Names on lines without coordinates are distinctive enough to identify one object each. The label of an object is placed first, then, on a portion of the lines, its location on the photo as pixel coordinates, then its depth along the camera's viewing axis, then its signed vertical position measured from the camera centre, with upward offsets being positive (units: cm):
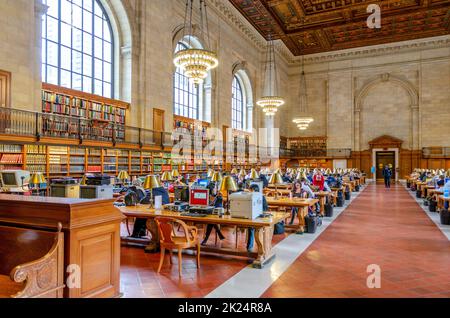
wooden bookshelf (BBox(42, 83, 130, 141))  980 +172
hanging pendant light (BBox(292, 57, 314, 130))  2783 +562
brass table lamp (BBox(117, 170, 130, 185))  865 -25
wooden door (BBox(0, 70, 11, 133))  885 +194
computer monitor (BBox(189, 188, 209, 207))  530 -49
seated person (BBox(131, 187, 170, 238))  622 -105
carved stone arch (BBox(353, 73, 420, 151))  2442 +486
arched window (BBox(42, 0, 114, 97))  1079 +405
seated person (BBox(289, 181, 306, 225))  788 -60
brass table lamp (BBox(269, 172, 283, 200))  634 -24
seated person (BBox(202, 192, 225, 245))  589 -68
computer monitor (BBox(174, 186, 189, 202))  623 -50
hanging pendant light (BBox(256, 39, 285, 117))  2450 +683
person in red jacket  969 -41
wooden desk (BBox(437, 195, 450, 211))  960 -101
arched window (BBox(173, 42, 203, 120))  1691 +357
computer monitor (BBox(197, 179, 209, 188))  793 -39
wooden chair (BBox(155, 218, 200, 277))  444 -98
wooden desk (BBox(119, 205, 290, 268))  466 -80
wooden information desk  273 -54
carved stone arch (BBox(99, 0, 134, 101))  1322 +459
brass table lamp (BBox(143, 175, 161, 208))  543 -26
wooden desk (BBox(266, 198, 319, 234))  681 -76
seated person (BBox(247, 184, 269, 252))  541 -115
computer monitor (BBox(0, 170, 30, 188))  670 -27
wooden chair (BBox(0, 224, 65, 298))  233 -74
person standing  1908 -55
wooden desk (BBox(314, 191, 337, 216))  902 -82
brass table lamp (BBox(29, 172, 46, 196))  620 -26
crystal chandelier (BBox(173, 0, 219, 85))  1162 +356
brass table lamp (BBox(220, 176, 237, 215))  486 -26
